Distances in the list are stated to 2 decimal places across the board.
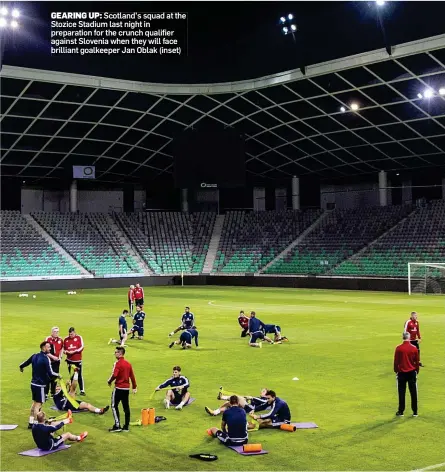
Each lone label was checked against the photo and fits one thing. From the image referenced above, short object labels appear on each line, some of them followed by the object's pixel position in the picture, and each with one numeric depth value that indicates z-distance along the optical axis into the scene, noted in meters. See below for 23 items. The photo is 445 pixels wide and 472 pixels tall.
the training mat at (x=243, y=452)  11.90
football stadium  13.66
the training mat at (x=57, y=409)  15.16
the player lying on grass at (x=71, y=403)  14.97
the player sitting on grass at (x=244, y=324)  27.67
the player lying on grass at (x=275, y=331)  25.77
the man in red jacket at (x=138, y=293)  35.78
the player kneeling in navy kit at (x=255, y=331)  25.17
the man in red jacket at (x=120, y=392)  13.52
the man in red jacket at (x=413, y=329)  20.47
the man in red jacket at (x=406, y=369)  14.47
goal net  52.31
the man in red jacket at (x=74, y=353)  17.06
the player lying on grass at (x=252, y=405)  14.38
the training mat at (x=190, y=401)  15.66
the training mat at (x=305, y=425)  13.58
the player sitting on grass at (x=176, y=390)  15.61
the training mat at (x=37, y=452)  11.87
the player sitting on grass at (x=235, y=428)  12.38
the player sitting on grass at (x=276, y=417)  13.70
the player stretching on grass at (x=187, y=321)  26.20
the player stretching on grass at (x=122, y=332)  25.36
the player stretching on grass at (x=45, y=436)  12.00
